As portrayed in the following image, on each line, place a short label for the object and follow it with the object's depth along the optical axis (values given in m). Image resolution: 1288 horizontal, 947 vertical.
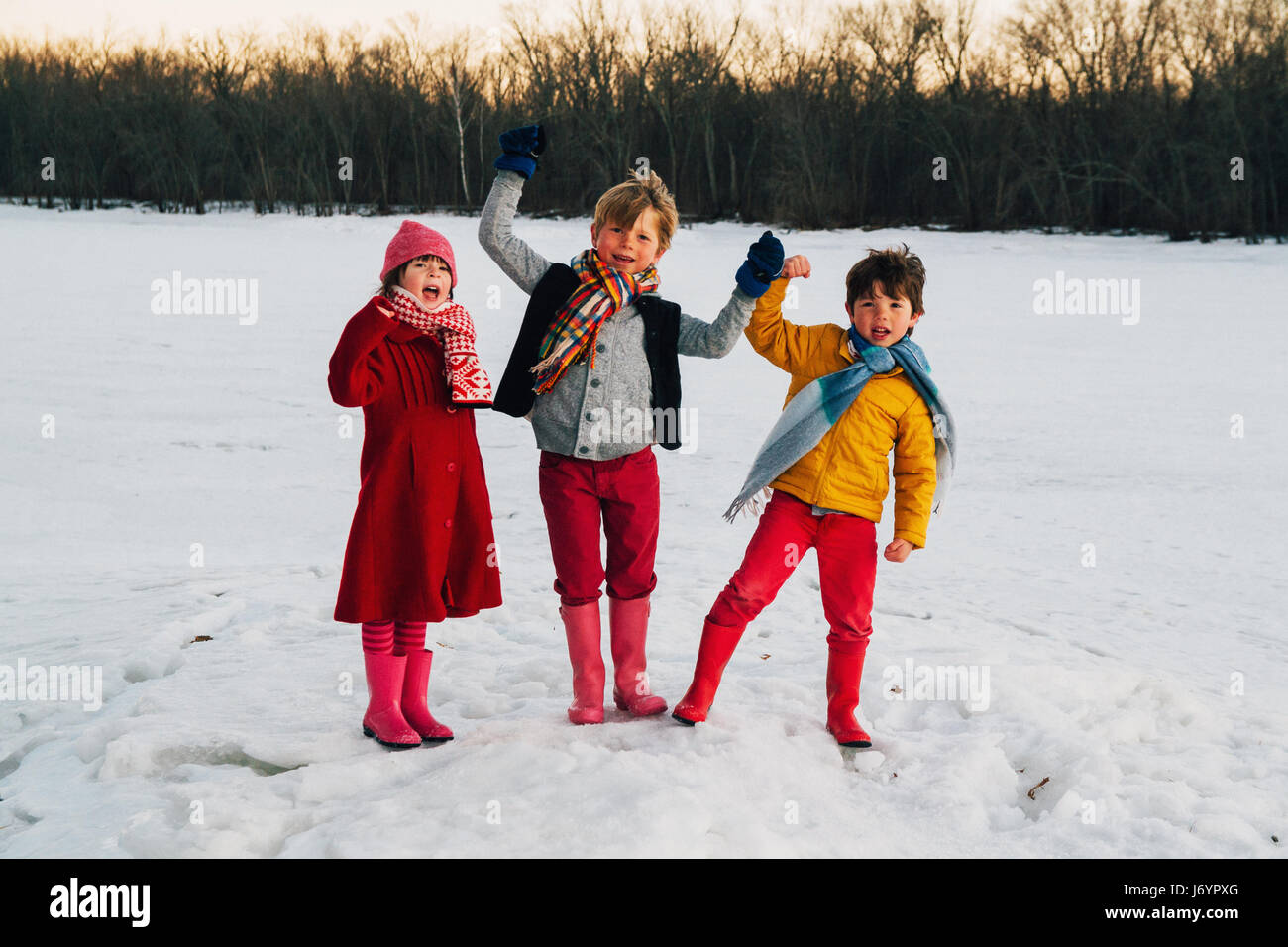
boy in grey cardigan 3.20
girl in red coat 3.13
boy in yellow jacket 3.24
